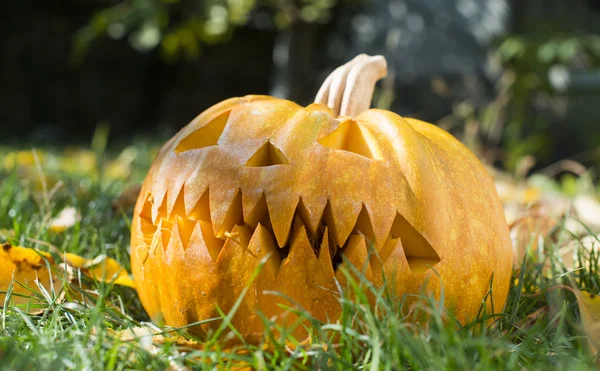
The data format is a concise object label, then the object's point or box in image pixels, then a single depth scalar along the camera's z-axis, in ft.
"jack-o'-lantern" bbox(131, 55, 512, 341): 2.69
